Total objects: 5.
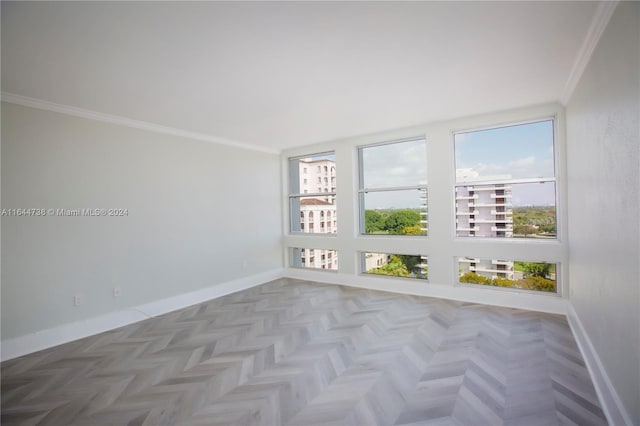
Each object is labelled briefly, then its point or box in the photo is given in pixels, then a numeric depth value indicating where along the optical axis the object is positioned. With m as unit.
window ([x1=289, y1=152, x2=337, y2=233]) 5.80
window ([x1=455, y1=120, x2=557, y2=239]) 3.89
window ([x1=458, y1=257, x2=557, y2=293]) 3.90
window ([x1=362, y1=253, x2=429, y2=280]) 4.79
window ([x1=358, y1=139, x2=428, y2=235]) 4.80
